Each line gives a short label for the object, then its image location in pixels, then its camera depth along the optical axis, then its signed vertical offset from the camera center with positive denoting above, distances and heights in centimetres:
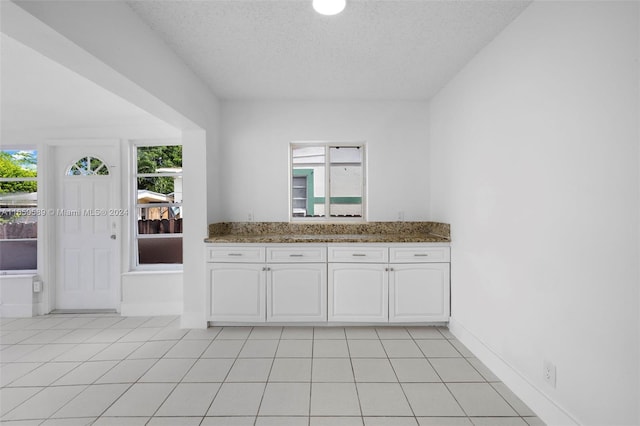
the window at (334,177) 354 +38
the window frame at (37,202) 342 +9
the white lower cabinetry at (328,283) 286 -73
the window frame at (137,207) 347 +1
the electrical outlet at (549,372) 161 -91
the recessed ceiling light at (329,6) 173 +121
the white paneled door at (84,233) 347 -29
